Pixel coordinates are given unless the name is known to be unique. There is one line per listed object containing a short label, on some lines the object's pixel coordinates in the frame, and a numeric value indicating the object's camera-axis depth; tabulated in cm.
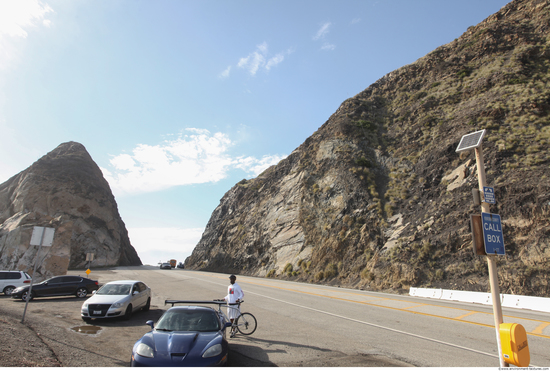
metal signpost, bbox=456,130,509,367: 485
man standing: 894
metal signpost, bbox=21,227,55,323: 1080
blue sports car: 523
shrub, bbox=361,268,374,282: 2501
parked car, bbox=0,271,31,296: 1867
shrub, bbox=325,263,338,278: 2952
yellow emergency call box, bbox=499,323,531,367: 438
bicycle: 888
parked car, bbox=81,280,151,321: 1095
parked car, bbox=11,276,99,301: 1648
